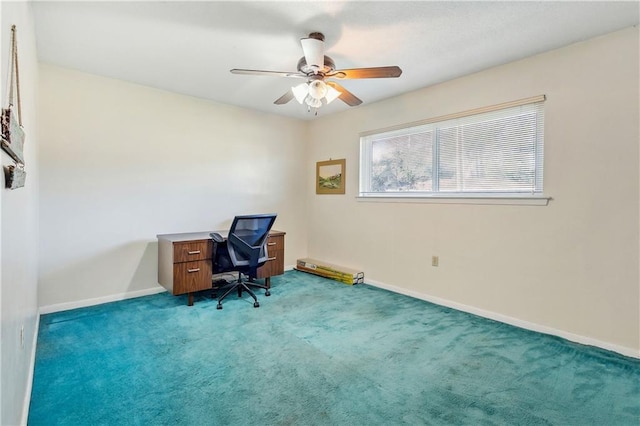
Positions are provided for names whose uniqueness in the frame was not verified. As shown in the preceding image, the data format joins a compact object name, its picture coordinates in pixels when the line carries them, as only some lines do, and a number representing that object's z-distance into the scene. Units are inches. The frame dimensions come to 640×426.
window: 112.3
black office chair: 130.6
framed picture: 181.0
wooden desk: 128.0
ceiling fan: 90.4
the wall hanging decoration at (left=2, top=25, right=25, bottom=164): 43.1
